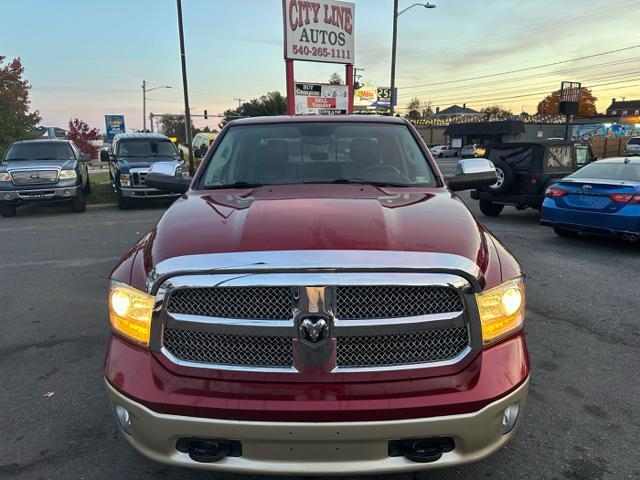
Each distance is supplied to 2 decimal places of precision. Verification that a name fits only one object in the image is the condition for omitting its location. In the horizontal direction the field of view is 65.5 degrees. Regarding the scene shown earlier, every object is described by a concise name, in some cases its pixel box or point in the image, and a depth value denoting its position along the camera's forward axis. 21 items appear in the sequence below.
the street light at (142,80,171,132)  56.04
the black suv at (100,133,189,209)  12.70
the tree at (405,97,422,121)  102.94
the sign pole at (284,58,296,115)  17.11
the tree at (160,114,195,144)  90.81
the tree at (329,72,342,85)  50.22
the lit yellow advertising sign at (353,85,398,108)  49.31
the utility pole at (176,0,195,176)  18.73
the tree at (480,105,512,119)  97.41
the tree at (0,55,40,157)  26.73
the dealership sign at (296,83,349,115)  18.23
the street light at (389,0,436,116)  24.17
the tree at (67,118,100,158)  50.00
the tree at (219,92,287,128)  65.94
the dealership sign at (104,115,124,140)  42.34
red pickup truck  1.88
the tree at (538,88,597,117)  94.06
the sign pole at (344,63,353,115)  18.38
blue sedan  7.30
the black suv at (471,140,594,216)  10.31
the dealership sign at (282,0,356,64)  16.70
